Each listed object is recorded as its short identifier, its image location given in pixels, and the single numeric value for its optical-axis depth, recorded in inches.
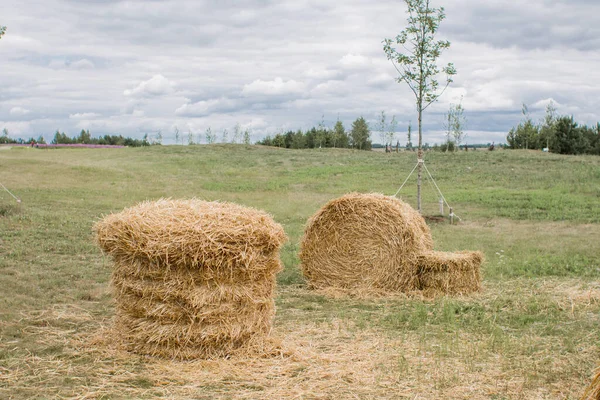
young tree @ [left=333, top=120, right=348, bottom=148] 2714.1
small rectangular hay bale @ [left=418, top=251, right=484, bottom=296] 388.5
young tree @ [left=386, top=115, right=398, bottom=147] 2805.1
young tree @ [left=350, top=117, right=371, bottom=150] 2736.2
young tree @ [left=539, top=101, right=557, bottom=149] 2366.9
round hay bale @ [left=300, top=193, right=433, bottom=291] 402.9
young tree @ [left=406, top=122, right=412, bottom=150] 2573.8
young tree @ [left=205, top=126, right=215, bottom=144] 3090.6
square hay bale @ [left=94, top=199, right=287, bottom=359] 252.4
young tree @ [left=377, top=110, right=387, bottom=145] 2780.5
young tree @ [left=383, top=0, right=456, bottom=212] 757.3
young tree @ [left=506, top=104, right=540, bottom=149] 2624.8
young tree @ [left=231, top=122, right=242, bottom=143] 2977.1
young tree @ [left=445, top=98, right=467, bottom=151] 2411.4
